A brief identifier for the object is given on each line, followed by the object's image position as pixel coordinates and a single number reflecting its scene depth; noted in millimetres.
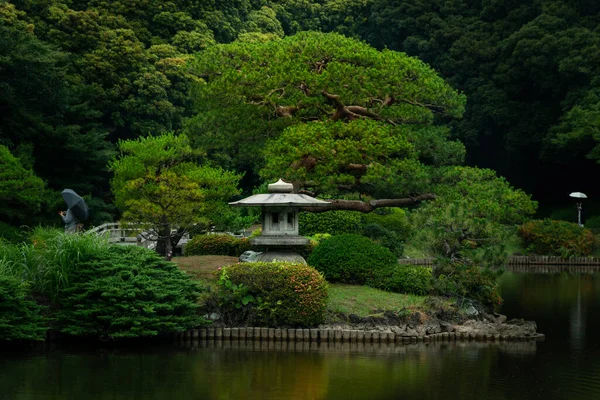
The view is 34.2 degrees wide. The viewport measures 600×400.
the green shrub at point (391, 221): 39719
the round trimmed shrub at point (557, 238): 42281
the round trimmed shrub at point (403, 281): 24703
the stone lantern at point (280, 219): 24109
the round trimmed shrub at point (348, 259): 25109
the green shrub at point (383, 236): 34406
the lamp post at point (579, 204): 46781
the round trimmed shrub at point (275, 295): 21422
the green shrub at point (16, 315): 19422
